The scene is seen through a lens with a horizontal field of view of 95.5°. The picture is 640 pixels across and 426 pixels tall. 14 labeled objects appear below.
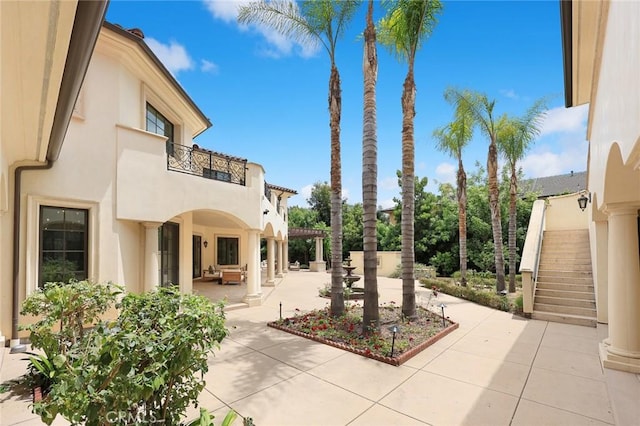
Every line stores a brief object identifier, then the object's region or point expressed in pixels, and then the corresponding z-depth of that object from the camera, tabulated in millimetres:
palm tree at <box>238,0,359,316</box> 8922
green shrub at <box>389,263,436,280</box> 19562
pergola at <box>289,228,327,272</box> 26188
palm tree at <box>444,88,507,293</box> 13070
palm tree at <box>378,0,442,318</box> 8773
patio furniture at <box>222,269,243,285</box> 16203
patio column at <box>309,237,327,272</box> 27578
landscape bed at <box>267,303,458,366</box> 6340
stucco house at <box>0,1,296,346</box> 6410
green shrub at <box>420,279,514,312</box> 11023
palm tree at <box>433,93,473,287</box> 14906
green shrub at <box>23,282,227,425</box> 2152
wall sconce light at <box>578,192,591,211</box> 10838
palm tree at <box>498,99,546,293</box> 13112
